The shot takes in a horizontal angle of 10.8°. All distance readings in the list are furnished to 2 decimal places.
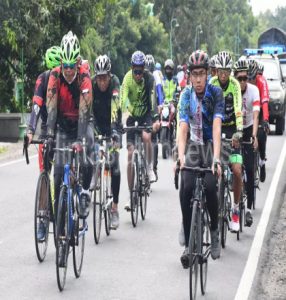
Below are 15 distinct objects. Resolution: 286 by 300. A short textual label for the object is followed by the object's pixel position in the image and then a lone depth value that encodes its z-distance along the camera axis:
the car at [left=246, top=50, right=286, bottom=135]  43.23
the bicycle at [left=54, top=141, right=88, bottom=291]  12.47
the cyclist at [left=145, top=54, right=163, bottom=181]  18.95
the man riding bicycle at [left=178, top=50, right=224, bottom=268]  12.19
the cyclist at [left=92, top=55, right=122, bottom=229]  16.22
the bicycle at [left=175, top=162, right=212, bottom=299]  11.50
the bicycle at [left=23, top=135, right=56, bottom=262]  13.77
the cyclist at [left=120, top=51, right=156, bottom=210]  18.27
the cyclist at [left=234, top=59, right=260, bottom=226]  17.55
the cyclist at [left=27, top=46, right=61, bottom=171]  13.80
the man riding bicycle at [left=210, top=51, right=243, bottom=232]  15.89
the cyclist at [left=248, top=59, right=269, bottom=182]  19.84
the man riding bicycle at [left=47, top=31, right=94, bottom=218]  13.45
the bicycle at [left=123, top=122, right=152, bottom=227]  18.01
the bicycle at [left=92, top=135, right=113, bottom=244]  16.00
